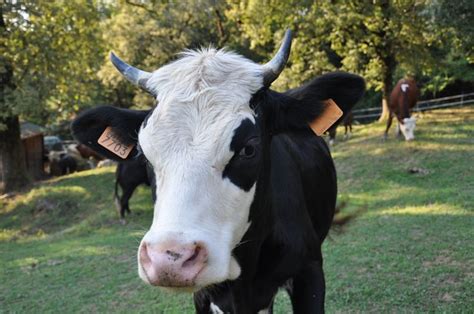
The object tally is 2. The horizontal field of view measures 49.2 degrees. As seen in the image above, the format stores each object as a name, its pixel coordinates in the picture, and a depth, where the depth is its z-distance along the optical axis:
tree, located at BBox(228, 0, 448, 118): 15.62
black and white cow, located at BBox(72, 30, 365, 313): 2.14
